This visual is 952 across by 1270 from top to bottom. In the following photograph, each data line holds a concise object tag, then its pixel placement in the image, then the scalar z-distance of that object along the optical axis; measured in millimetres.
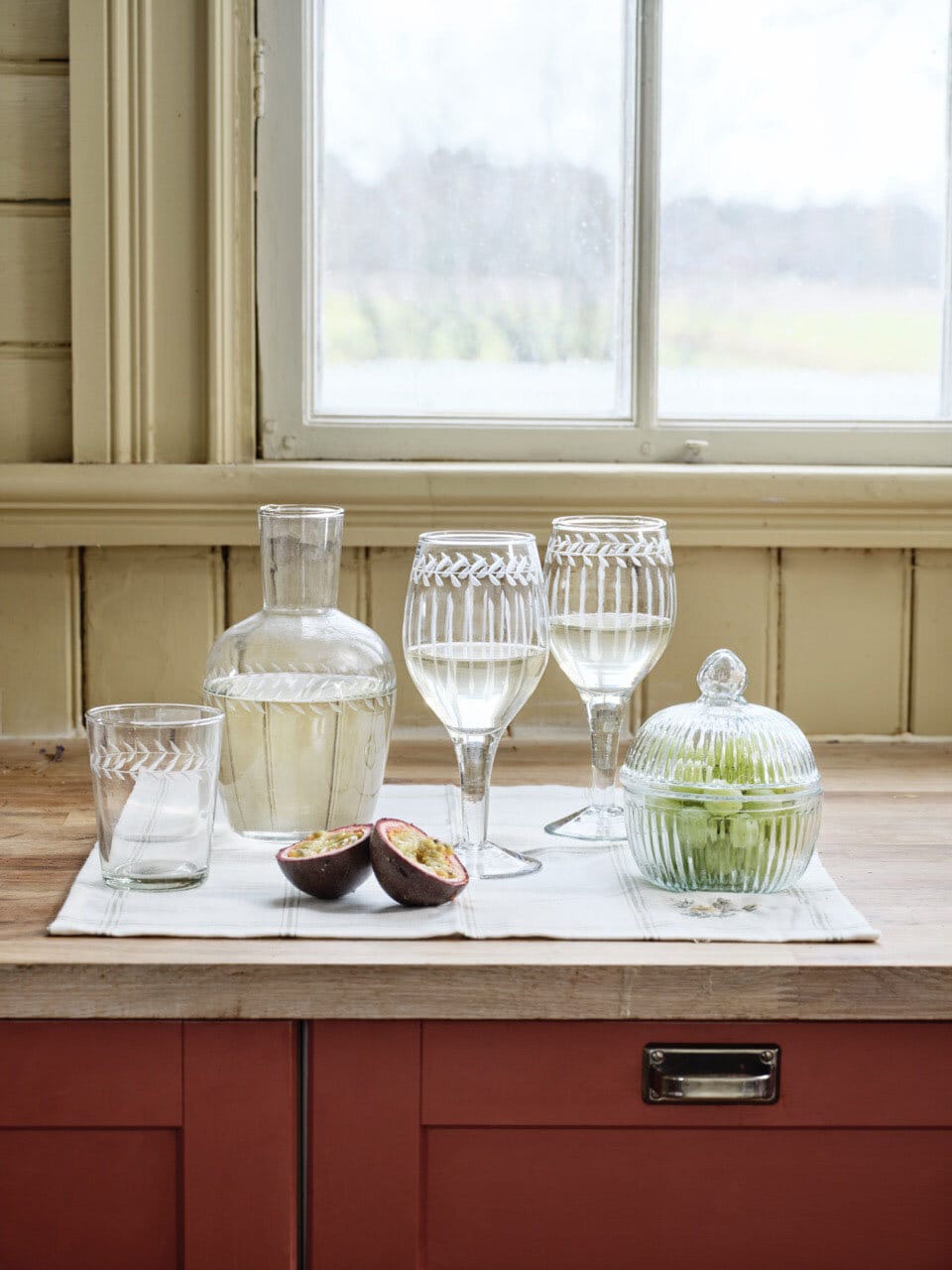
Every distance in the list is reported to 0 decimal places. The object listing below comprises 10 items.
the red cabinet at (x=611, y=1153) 1580
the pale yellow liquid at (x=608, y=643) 1786
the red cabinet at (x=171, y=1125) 1574
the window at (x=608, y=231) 2180
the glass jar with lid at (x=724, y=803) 1660
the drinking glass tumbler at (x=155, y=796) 1666
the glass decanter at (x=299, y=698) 1768
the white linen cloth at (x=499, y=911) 1610
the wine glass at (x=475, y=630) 1678
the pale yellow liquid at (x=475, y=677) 1675
